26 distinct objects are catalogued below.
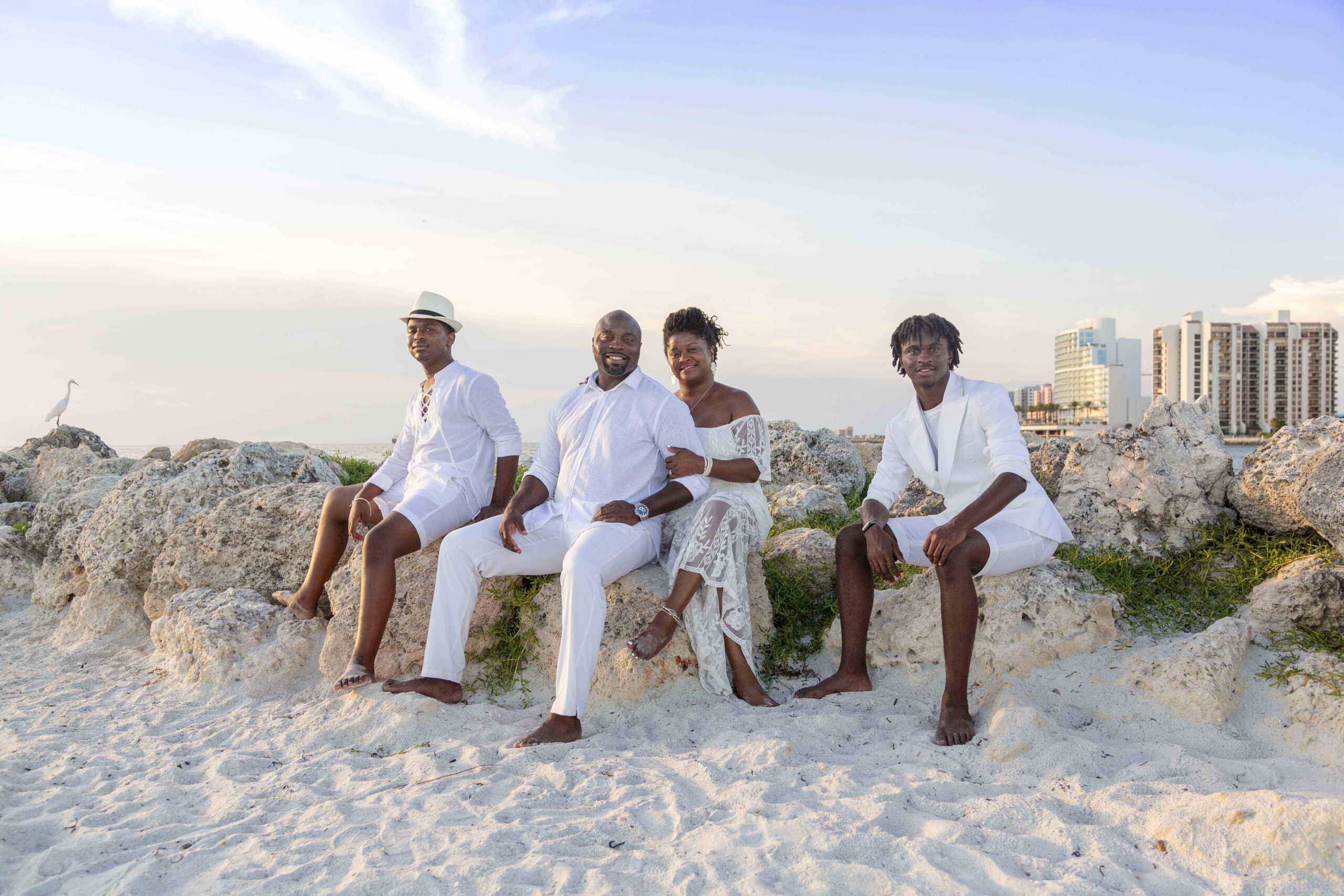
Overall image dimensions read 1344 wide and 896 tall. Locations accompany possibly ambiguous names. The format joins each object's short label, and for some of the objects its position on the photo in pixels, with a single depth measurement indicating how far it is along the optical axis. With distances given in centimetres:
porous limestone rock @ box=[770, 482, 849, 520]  731
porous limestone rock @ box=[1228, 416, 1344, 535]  497
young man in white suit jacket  415
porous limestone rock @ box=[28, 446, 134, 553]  827
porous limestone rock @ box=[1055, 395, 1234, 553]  545
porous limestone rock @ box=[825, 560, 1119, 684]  443
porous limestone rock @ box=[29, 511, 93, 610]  732
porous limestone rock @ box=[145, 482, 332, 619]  606
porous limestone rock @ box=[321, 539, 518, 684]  492
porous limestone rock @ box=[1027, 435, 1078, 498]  630
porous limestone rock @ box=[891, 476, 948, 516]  638
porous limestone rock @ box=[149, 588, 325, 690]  507
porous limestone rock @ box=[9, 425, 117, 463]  1435
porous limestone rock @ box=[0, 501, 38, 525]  954
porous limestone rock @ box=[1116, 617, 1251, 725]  388
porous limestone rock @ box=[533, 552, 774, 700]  448
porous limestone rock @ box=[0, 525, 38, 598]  809
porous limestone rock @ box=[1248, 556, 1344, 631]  438
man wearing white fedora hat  497
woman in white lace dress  448
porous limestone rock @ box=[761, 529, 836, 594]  543
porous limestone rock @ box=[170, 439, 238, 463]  1215
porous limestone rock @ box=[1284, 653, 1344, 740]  370
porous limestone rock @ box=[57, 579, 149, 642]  660
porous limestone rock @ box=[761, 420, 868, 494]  950
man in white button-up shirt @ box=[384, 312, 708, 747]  419
